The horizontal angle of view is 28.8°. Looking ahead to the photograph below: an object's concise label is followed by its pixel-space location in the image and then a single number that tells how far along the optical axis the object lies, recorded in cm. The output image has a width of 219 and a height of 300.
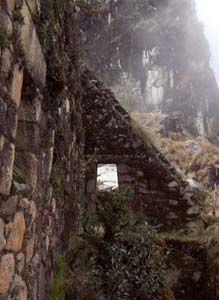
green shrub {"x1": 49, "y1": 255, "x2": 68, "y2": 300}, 343
